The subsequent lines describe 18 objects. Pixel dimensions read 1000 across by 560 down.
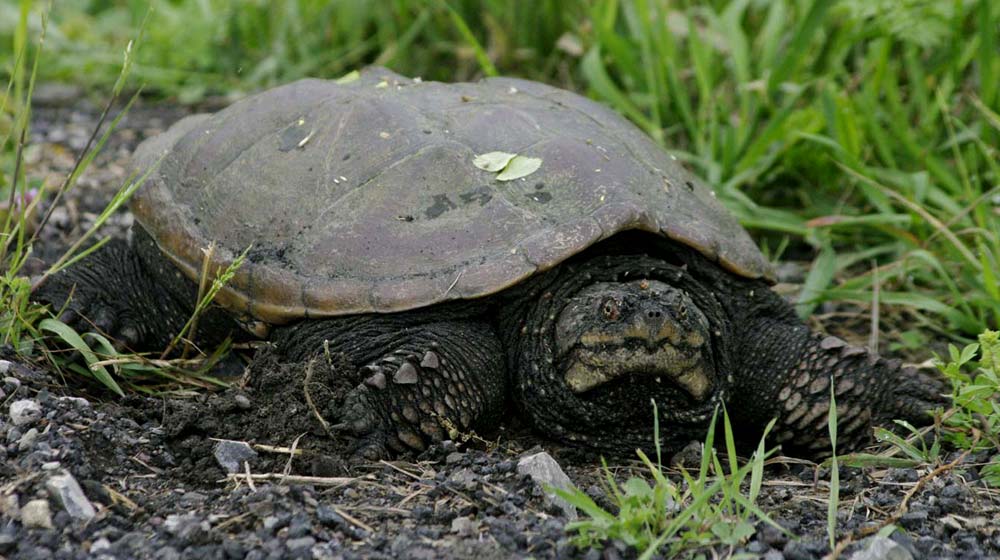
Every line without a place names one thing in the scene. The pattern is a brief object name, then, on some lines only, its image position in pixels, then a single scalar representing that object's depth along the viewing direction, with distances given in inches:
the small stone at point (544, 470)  187.2
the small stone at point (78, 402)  205.6
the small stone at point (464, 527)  171.9
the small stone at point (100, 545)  159.7
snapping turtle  218.1
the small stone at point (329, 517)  172.1
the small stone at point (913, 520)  184.2
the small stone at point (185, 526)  161.8
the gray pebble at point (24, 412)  194.1
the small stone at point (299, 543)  162.6
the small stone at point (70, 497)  167.8
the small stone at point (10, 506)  165.0
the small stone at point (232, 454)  193.9
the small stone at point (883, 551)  161.9
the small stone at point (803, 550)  164.9
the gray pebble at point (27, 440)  184.2
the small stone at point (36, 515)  163.6
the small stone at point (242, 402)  209.2
